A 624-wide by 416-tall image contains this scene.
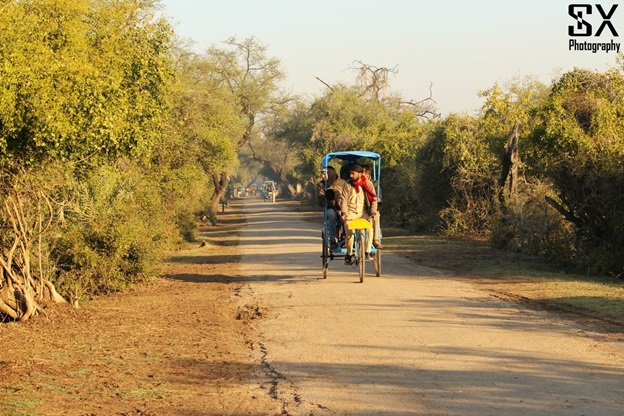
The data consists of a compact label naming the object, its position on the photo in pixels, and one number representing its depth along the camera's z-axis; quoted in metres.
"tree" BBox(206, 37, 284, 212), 57.72
